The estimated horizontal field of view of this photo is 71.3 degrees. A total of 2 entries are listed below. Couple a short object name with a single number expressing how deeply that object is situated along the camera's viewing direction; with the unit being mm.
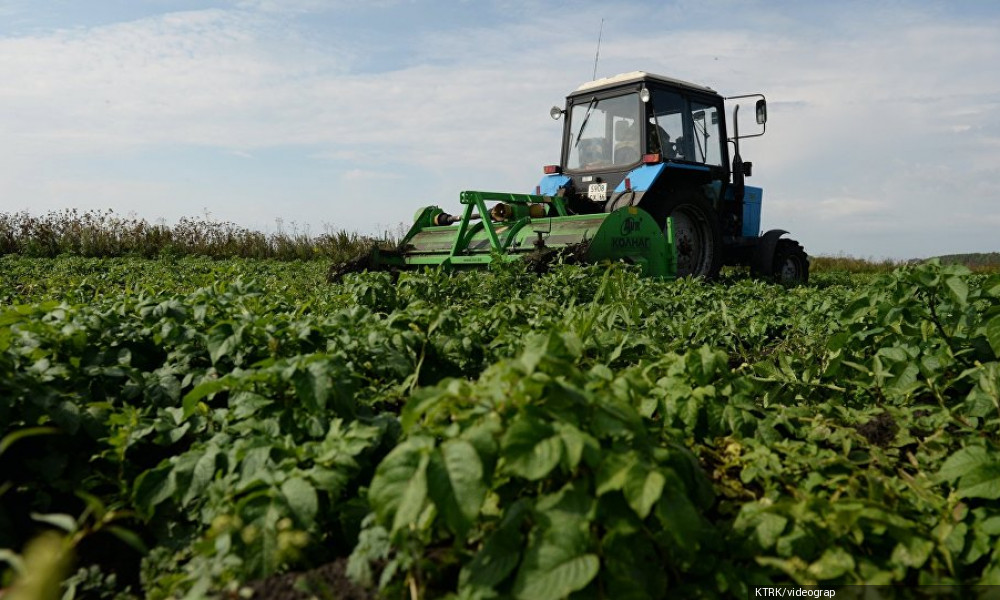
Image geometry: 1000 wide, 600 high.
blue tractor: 8734
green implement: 7188
